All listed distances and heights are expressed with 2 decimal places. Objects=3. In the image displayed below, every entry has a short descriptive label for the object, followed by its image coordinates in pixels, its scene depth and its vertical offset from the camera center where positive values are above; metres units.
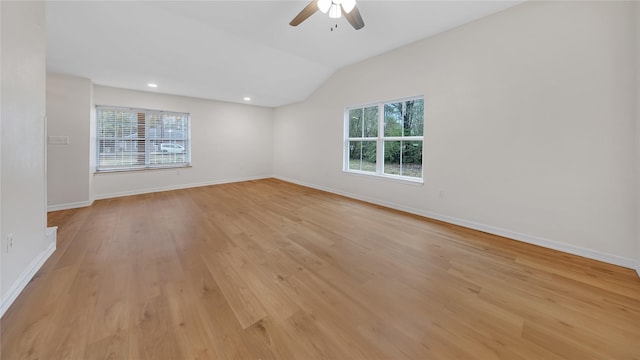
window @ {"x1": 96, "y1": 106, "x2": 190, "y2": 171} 4.79 +0.90
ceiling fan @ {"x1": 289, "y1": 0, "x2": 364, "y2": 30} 2.19 +1.76
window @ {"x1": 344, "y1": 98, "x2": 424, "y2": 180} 3.80 +0.78
